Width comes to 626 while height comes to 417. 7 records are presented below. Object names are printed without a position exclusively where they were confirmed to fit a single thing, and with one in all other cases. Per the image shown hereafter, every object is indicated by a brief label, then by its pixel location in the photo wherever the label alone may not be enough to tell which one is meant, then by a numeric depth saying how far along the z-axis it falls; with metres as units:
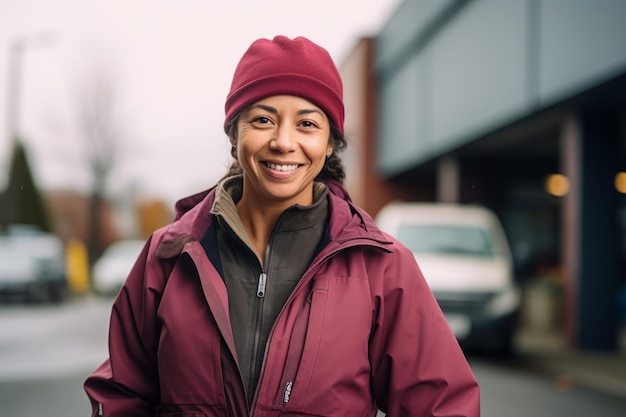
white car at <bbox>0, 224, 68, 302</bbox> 19.73
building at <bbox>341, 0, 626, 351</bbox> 11.23
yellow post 28.89
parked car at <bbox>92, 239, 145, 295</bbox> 23.46
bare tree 42.22
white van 10.50
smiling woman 2.03
